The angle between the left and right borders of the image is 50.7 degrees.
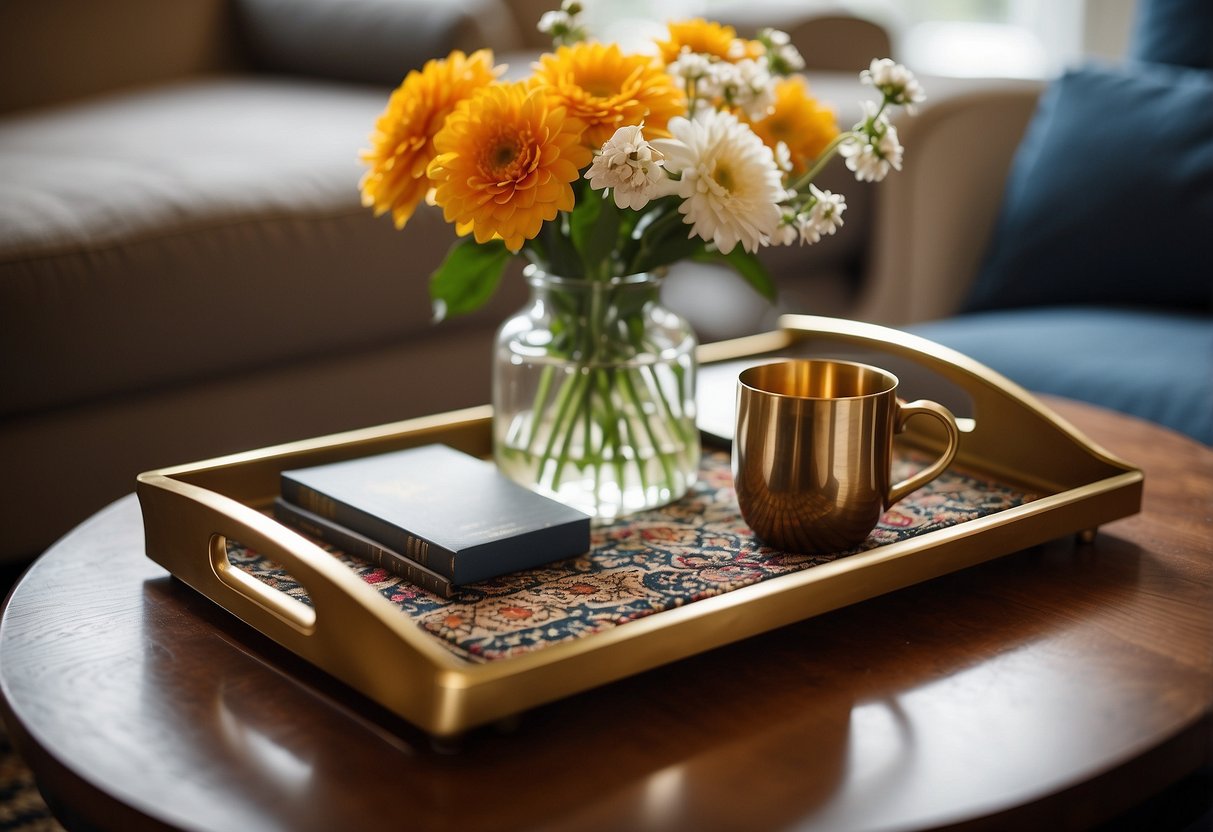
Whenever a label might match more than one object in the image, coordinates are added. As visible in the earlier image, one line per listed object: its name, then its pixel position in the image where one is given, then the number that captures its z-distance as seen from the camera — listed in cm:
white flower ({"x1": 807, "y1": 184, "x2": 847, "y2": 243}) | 78
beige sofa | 136
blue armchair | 142
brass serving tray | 58
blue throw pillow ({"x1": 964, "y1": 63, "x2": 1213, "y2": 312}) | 154
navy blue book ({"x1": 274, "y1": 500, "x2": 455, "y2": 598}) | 70
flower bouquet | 73
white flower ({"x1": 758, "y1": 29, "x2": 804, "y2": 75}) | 90
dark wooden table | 53
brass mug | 72
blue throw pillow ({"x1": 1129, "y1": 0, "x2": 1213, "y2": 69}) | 166
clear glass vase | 85
